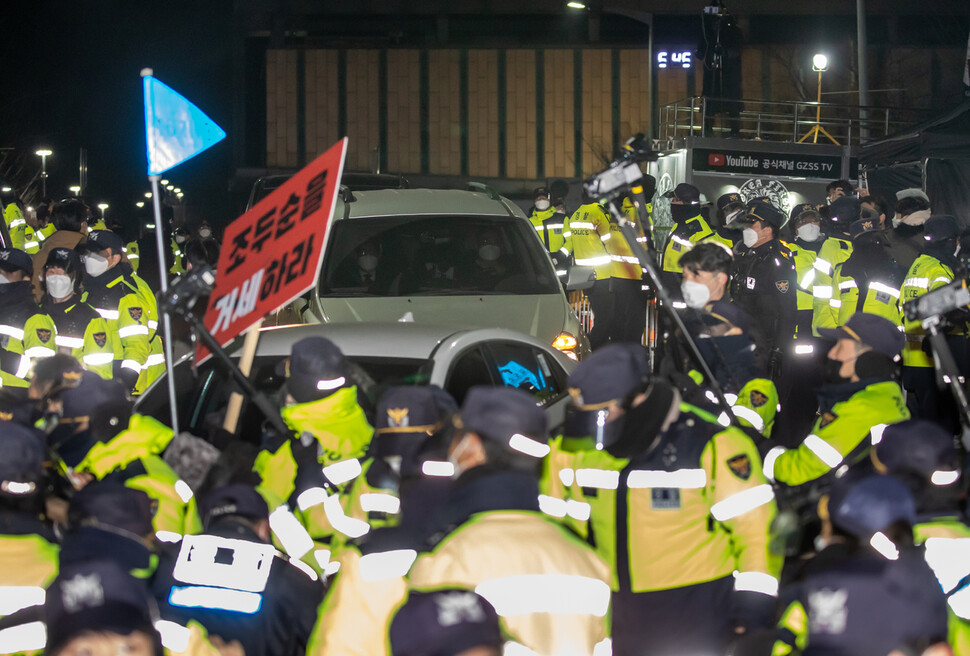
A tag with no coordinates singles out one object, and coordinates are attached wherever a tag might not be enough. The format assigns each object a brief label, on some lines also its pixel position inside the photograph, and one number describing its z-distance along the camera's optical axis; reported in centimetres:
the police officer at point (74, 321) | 1448
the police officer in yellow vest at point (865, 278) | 1753
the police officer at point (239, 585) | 620
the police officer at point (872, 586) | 557
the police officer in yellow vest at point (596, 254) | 2387
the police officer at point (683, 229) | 2030
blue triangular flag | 1198
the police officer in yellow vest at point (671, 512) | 721
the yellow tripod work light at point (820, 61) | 5706
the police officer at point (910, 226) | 1811
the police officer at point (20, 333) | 1417
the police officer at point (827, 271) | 1831
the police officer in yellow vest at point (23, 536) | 633
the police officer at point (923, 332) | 1619
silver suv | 1548
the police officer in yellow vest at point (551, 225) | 2711
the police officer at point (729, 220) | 2016
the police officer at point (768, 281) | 1775
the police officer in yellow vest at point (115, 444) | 803
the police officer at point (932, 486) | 736
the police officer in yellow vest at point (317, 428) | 866
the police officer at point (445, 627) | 445
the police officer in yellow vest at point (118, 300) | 1500
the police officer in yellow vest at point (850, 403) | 900
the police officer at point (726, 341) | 1050
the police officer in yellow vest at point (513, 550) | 549
